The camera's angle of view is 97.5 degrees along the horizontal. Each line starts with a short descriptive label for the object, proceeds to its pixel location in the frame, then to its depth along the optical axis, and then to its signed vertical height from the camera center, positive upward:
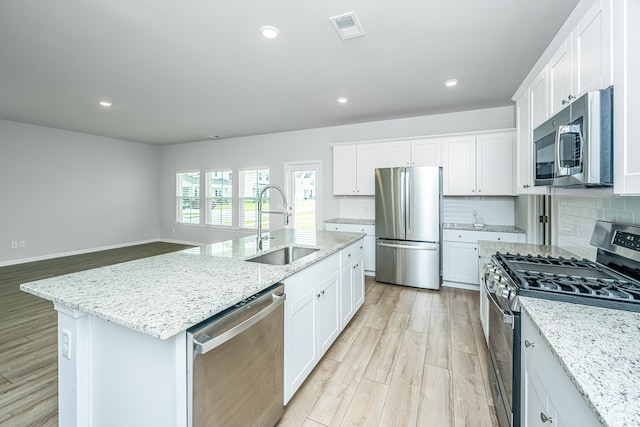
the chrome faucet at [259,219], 2.41 -0.07
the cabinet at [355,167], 4.72 +0.76
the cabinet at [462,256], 3.89 -0.64
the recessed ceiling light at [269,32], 2.29 +1.50
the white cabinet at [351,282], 2.64 -0.74
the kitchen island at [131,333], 1.04 -0.50
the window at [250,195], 6.52 +0.39
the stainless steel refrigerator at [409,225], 3.93 -0.21
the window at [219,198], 7.01 +0.34
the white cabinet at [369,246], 4.54 -0.57
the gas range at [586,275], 1.21 -0.35
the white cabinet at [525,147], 2.17 +0.53
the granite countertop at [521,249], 2.21 -0.32
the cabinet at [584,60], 1.22 +0.78
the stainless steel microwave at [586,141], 1.20 +0.32
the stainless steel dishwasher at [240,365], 1.07 -0.68
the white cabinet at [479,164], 3.89 +0.67
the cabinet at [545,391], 0.79 -0.60
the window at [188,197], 7.46 +0.38
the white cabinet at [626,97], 1.04 +0.44
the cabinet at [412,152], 4.27 +0.92
